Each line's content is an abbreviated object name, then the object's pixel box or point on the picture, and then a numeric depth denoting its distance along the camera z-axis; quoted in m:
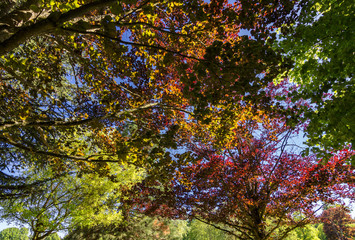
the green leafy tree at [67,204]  7.81
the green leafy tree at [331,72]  3.57
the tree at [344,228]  22.94
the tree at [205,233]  19.20
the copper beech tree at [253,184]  4.93
